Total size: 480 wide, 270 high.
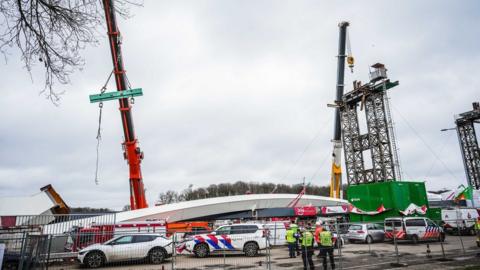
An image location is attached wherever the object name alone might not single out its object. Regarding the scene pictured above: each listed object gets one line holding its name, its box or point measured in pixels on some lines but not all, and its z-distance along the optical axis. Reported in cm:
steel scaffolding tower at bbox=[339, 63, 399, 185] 5134
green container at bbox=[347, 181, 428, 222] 2733
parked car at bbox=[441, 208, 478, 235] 2658
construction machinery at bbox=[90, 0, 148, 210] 2353
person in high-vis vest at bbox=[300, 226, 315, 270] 1176
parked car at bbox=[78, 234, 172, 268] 1291
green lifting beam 2158
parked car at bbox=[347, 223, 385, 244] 2234
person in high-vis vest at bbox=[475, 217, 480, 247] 1609
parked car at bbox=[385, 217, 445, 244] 2042
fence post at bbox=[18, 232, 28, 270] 872
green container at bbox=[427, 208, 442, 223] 2822
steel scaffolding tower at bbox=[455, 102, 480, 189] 6141
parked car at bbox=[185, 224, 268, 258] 1512
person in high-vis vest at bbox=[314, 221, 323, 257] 1191
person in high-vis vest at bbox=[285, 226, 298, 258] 1617
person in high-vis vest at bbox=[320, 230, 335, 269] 1159
